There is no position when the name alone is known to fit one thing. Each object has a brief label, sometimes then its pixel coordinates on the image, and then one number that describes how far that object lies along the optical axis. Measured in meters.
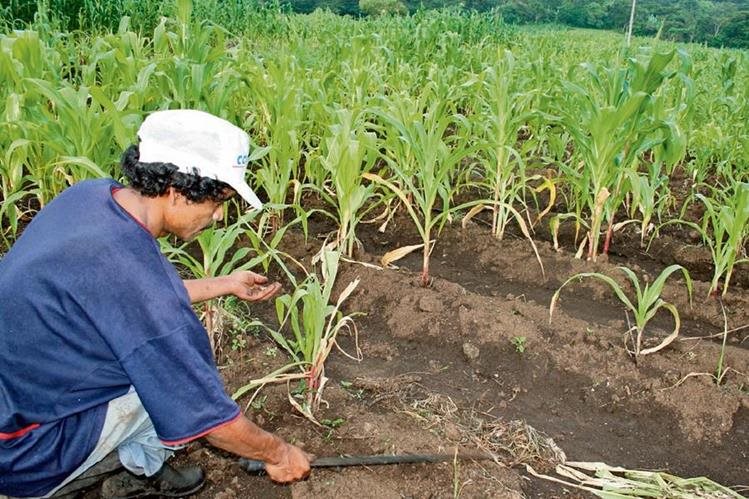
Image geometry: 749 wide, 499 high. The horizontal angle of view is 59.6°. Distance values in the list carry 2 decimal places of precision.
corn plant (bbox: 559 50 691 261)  3.28
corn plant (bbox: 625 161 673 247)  3.54
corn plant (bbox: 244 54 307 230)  3.59
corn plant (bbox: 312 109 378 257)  3.20
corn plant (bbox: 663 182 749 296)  3.12
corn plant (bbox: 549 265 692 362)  2.68
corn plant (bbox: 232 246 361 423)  2.31
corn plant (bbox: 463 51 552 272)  3.73
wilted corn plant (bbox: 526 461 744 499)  2.12
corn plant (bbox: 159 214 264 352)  2.61
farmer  1.53
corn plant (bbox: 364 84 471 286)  3.27
